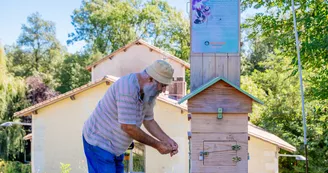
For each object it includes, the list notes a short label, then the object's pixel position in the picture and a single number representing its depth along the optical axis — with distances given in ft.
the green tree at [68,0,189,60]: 57.00
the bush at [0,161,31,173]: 32.91
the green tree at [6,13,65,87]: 55.83
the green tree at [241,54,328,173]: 27.17
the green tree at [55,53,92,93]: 55.21
